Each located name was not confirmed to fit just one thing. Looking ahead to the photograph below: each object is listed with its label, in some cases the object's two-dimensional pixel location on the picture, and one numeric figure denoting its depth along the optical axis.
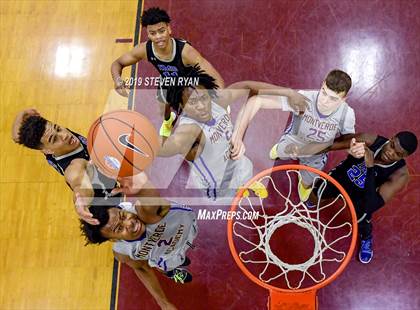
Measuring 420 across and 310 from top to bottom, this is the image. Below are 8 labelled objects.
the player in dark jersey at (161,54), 3.69
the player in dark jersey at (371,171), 3.22
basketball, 3.18
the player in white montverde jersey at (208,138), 3.33
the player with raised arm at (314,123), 3.32
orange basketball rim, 3.12
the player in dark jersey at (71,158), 3.26
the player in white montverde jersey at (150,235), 3.05
